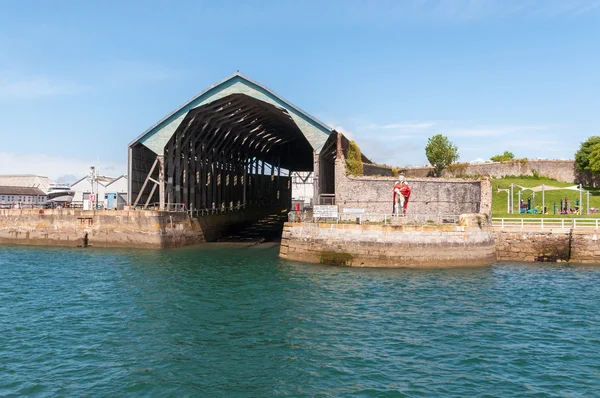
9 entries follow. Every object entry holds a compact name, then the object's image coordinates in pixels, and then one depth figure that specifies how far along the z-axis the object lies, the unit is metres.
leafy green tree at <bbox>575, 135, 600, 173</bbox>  86.00
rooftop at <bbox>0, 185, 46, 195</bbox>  103.11
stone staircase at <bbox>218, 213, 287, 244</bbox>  57.97
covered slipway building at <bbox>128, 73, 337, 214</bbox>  45.09
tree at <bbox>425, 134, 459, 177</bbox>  96.38
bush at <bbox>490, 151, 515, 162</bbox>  135.38
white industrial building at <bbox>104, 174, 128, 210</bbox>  59.80
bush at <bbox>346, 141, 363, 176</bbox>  51.27
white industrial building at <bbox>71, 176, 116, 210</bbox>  77.38
